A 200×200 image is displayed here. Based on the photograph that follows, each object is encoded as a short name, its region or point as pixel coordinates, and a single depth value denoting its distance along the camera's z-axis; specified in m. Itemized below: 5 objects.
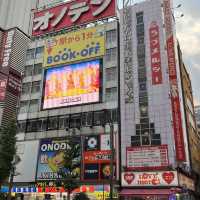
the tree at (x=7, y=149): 36.19
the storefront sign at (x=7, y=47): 59.74
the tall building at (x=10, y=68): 56.56
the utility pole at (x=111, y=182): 26.03
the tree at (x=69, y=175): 36.28
